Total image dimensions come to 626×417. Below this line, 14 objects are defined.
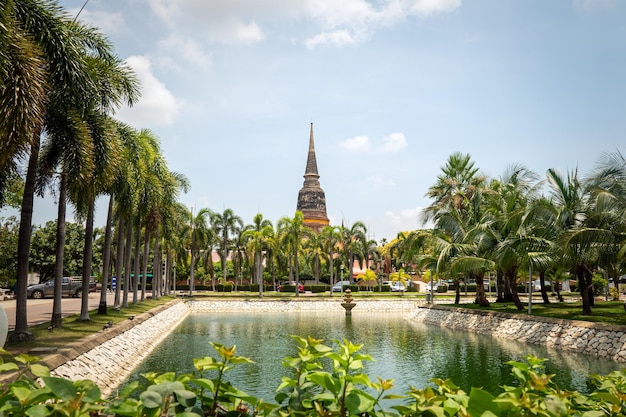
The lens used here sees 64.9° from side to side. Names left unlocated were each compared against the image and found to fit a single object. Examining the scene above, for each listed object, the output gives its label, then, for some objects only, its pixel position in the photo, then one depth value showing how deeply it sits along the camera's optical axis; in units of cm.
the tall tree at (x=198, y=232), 5053
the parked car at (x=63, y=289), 3900
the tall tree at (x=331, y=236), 5769
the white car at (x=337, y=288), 5819
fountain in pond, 3638
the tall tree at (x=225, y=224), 5884
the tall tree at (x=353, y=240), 6650
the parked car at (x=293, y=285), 5594
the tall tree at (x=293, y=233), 4903
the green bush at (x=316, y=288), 5859
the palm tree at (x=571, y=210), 2236
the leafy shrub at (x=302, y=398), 213
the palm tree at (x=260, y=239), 5047
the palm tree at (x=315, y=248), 5766
